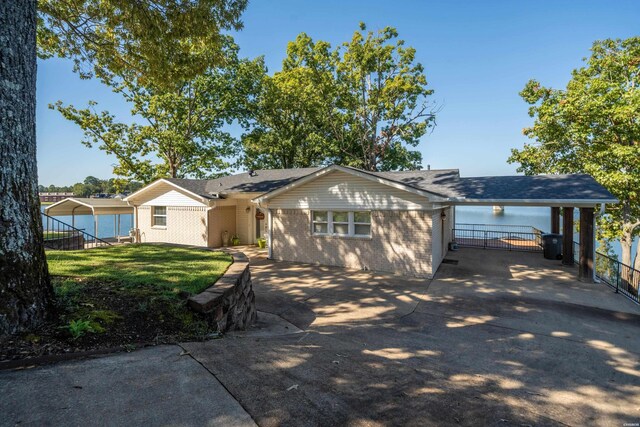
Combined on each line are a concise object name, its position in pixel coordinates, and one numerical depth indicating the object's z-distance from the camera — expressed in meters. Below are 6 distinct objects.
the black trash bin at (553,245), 13.63
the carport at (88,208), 17.97
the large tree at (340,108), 24.56
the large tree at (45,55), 3.37
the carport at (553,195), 9.50
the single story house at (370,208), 10.52
